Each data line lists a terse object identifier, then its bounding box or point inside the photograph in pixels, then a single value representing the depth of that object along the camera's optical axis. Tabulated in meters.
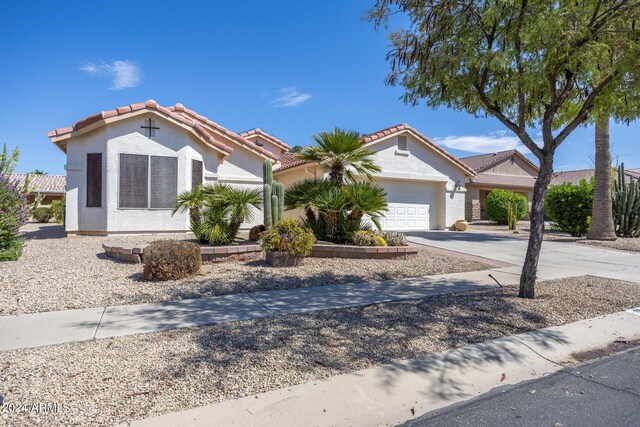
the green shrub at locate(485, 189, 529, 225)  23.80
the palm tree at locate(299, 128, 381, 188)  11.32
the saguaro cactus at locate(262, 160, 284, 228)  10.86
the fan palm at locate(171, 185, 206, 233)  11.20
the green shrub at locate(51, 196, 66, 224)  25.98
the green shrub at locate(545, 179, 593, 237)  17.00
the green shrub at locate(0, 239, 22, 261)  9.09
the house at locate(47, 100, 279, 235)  13.13
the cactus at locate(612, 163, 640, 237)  16.50
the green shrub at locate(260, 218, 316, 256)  9.12
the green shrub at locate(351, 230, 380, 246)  10.95
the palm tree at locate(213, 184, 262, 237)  10.58
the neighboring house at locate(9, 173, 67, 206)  33.16
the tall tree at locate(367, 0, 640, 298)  6.13
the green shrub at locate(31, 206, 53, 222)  27.03
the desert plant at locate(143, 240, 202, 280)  7.61
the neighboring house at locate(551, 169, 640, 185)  40.55
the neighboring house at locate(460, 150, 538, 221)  27.03
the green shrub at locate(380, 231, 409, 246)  11.55
